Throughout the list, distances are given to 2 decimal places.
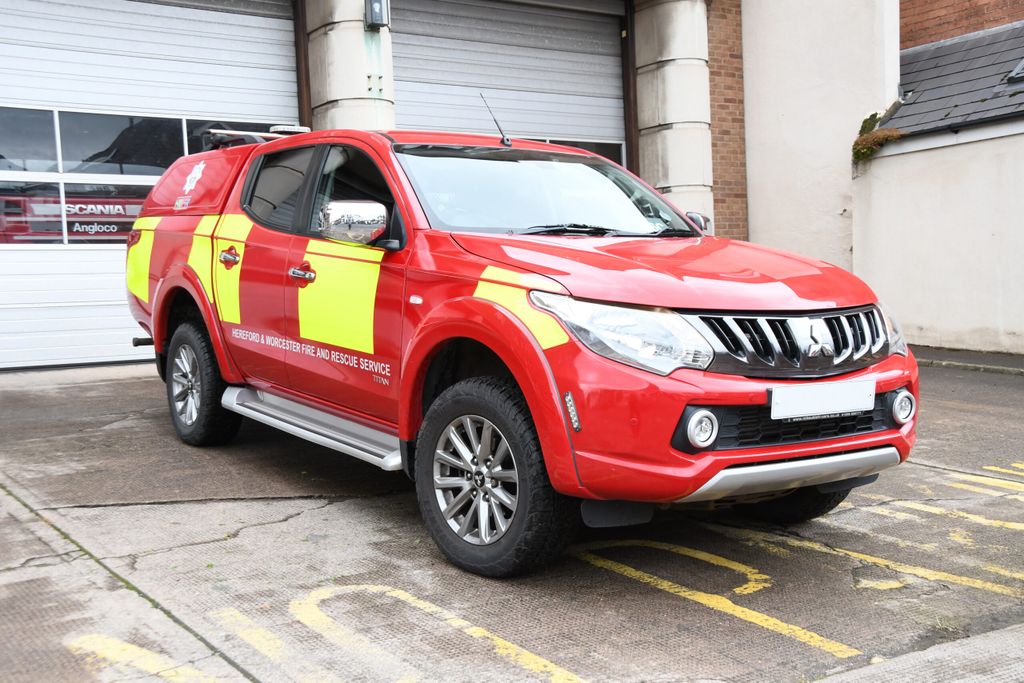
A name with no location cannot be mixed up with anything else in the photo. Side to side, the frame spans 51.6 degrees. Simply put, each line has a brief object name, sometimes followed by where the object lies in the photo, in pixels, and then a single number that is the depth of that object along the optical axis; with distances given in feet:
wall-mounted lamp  37.83
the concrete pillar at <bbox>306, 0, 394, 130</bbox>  37.65
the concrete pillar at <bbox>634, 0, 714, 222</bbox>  47.24
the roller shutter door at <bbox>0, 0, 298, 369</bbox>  34.86
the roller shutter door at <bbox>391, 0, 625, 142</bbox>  42.83
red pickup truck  12.12
